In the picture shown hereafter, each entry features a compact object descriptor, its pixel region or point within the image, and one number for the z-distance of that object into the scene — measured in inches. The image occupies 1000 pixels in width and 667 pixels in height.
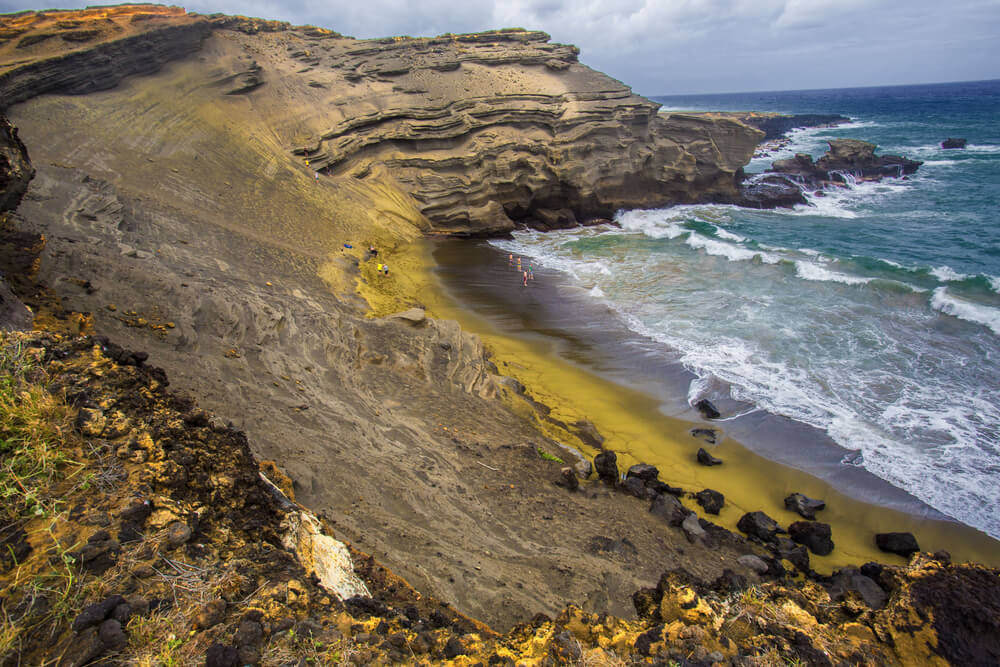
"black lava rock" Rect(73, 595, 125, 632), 107.0
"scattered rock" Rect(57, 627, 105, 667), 101.8
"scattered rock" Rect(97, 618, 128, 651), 106.9
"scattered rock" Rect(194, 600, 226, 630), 119.3
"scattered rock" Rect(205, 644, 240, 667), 111.4
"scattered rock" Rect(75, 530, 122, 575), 119.0
